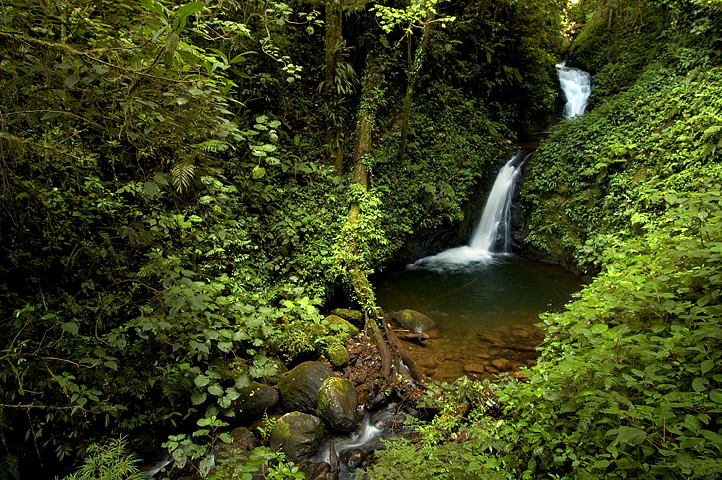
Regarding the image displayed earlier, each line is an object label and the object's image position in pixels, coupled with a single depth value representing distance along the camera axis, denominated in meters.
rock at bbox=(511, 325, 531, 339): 6.41
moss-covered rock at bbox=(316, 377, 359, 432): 4.24
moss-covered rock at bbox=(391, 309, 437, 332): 6.55
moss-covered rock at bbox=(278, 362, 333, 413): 4.43
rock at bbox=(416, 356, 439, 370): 5.60
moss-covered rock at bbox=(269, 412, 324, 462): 3.89
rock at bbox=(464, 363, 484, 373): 5.48
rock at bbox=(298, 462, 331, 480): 3.66
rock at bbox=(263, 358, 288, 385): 4.72
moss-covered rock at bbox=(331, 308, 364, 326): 6.32
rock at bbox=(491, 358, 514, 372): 5.50
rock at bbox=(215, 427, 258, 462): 3.80
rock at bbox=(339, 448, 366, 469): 3.86
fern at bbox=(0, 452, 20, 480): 2.84
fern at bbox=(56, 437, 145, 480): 2.60
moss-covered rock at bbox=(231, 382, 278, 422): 4.18
